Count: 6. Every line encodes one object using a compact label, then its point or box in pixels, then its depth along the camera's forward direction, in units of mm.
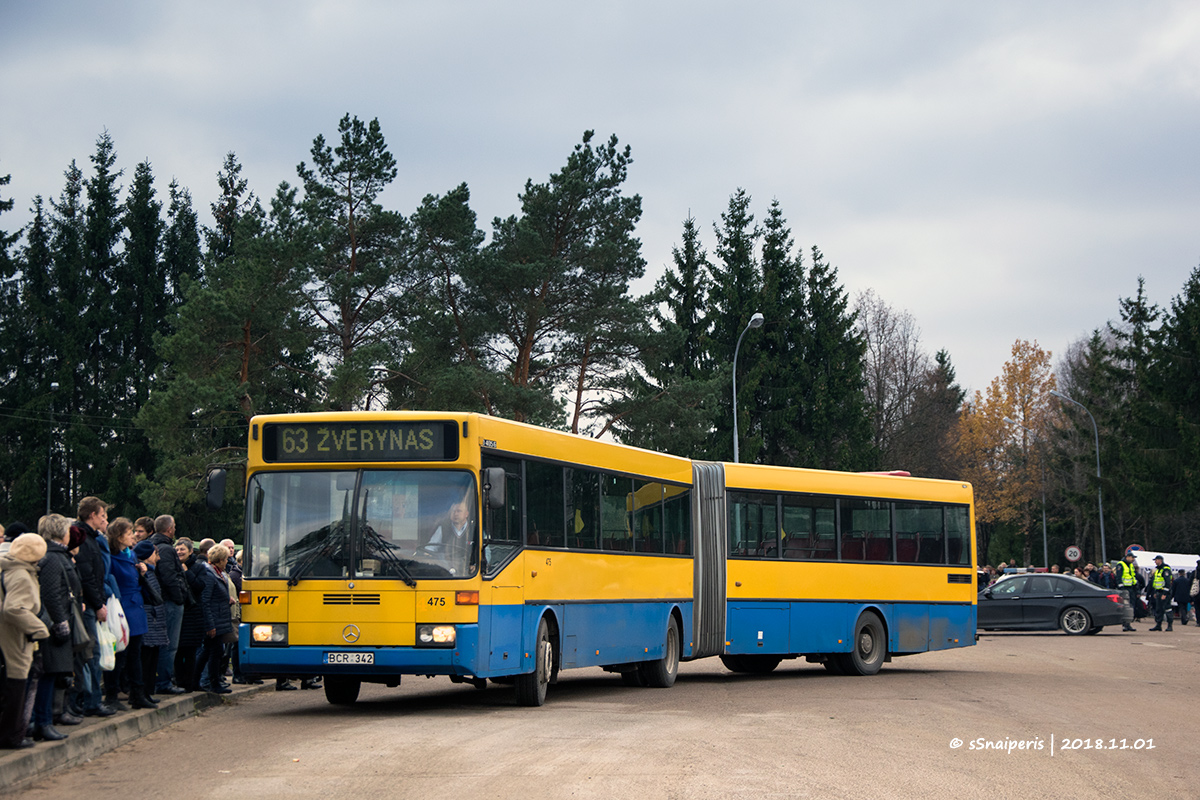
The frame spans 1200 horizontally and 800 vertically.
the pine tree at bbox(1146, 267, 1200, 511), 52375
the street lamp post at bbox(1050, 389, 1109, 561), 54219
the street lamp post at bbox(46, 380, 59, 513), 65625
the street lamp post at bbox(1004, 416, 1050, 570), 67425
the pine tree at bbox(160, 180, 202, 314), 71875
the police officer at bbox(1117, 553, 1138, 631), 38406
